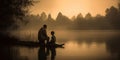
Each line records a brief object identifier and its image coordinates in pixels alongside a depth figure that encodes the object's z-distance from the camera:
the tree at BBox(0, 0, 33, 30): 29.62
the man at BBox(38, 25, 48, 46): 23.12
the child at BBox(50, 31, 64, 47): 25.28
